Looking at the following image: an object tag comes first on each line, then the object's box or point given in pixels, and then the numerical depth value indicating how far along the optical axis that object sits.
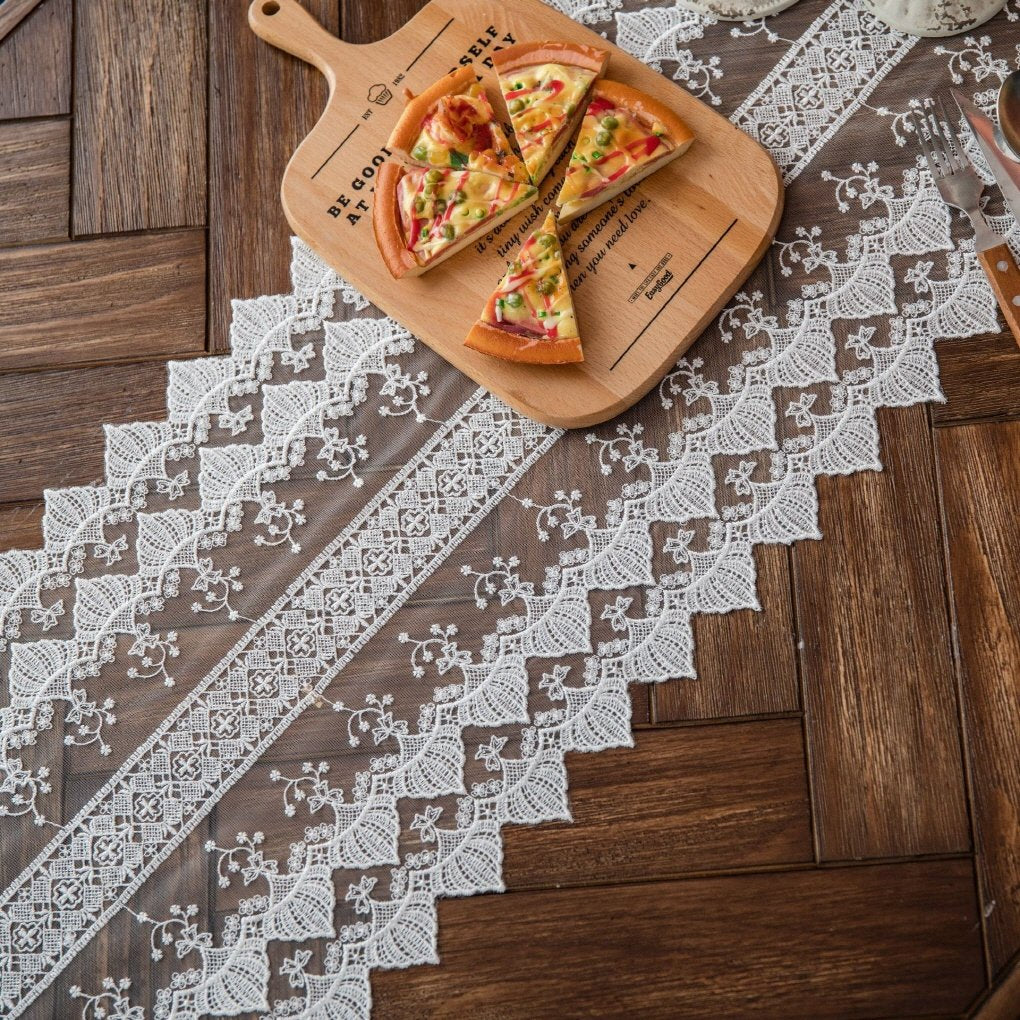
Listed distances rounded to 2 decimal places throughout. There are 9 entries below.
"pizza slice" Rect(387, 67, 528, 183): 1.21
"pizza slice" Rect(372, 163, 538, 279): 1.19
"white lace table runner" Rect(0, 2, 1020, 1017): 1.13
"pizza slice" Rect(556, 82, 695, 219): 1.19
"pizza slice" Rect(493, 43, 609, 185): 1.21
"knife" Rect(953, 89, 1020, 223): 1.20
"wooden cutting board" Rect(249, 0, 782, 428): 1.18
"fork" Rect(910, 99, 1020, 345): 1.17
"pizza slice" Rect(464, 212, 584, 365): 1.16
